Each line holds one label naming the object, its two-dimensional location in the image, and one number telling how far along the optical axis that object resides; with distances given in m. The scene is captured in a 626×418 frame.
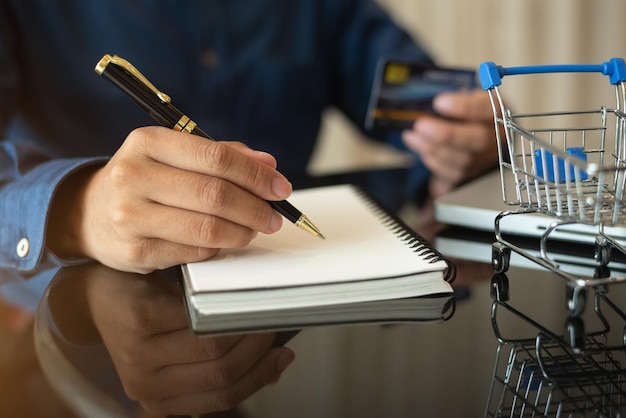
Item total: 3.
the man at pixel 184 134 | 0.59
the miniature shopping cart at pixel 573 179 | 0.52
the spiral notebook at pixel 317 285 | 0.53
